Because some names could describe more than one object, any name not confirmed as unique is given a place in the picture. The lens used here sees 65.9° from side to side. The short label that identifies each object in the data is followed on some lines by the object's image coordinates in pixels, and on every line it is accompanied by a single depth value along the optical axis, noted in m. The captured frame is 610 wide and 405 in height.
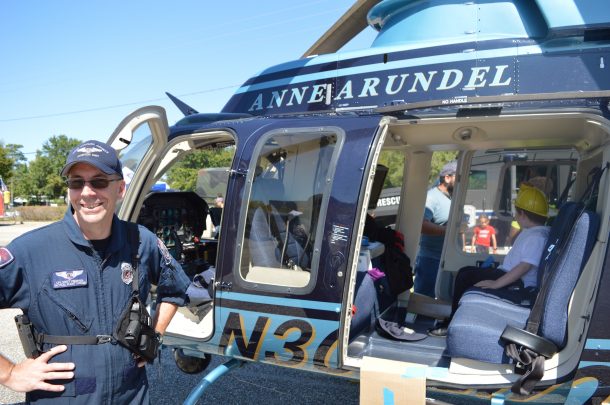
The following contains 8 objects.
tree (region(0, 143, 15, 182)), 30.50
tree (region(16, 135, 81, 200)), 51.94
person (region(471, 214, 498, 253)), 4.61
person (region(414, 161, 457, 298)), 4.89
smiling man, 1.67
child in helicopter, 3.31
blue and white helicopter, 2.47
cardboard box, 2.40
